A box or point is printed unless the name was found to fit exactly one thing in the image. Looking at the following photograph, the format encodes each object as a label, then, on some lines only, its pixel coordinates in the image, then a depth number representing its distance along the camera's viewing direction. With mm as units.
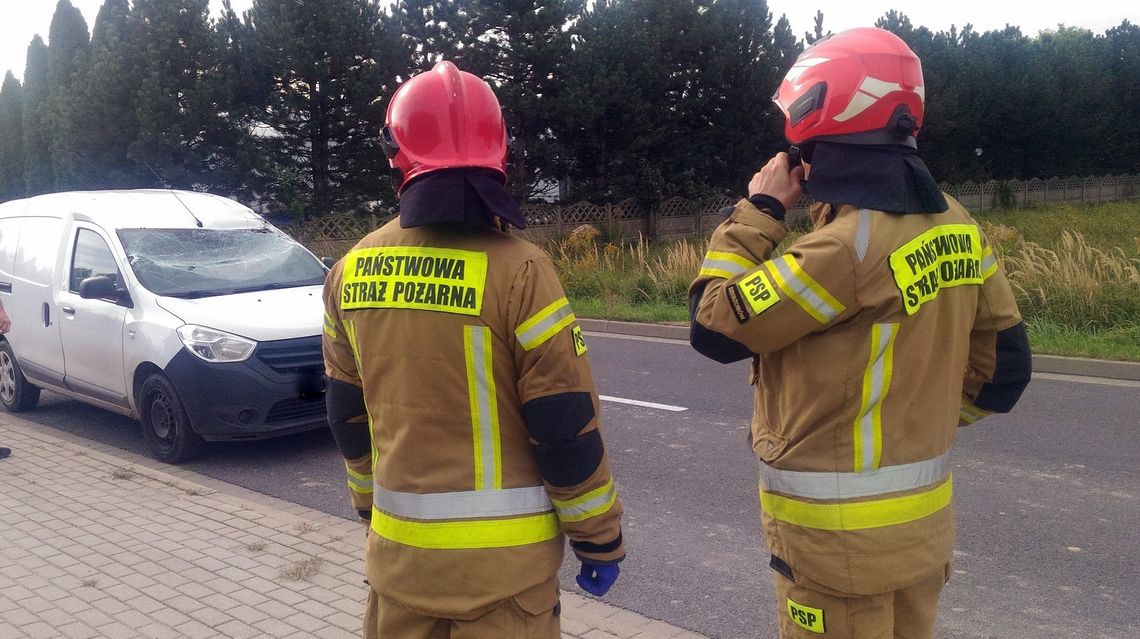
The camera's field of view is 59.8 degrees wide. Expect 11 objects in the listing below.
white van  6684
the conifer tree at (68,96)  24844
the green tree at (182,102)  23562
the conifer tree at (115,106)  24234
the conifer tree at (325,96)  23703
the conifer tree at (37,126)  32312
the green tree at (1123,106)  43594
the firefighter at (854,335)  2137
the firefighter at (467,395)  2180
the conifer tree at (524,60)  25000
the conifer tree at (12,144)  35875
